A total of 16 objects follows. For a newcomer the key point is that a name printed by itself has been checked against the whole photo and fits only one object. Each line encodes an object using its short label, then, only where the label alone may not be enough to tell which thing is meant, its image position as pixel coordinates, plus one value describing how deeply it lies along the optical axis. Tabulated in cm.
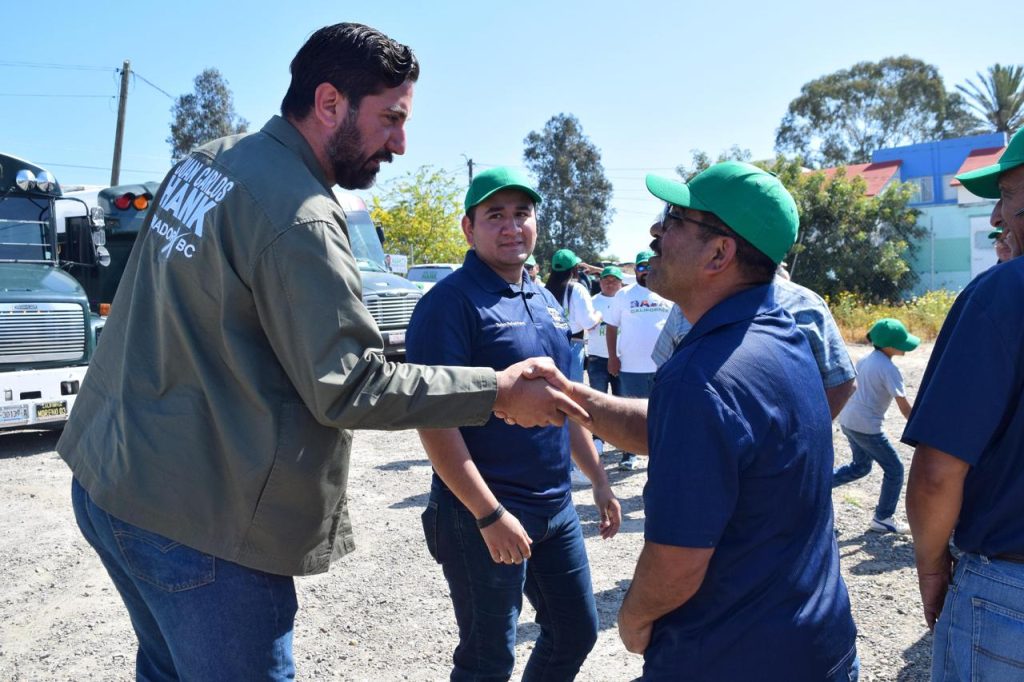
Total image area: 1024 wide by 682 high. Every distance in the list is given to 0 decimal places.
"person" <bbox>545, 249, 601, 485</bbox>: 880
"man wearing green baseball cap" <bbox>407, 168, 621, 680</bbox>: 274
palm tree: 4806
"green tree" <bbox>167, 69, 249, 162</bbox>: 4484
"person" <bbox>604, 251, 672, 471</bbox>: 786
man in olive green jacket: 192
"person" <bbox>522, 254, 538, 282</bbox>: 912
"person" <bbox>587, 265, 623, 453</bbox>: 923
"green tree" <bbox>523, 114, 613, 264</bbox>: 5022
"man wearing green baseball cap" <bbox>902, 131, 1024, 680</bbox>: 191
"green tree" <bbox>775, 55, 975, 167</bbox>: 4984
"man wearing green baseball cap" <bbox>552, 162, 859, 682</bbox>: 169
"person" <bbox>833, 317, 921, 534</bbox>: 609
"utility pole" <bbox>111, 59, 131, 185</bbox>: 2498
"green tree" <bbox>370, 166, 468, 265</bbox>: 3647
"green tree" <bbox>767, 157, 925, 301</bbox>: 2809
